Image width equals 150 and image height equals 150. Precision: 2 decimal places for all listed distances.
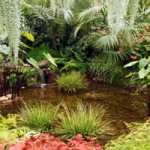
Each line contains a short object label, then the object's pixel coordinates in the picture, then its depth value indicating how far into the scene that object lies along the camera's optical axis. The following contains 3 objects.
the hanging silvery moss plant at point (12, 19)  1.88
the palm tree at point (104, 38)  7.52
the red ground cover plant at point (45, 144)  1.78
